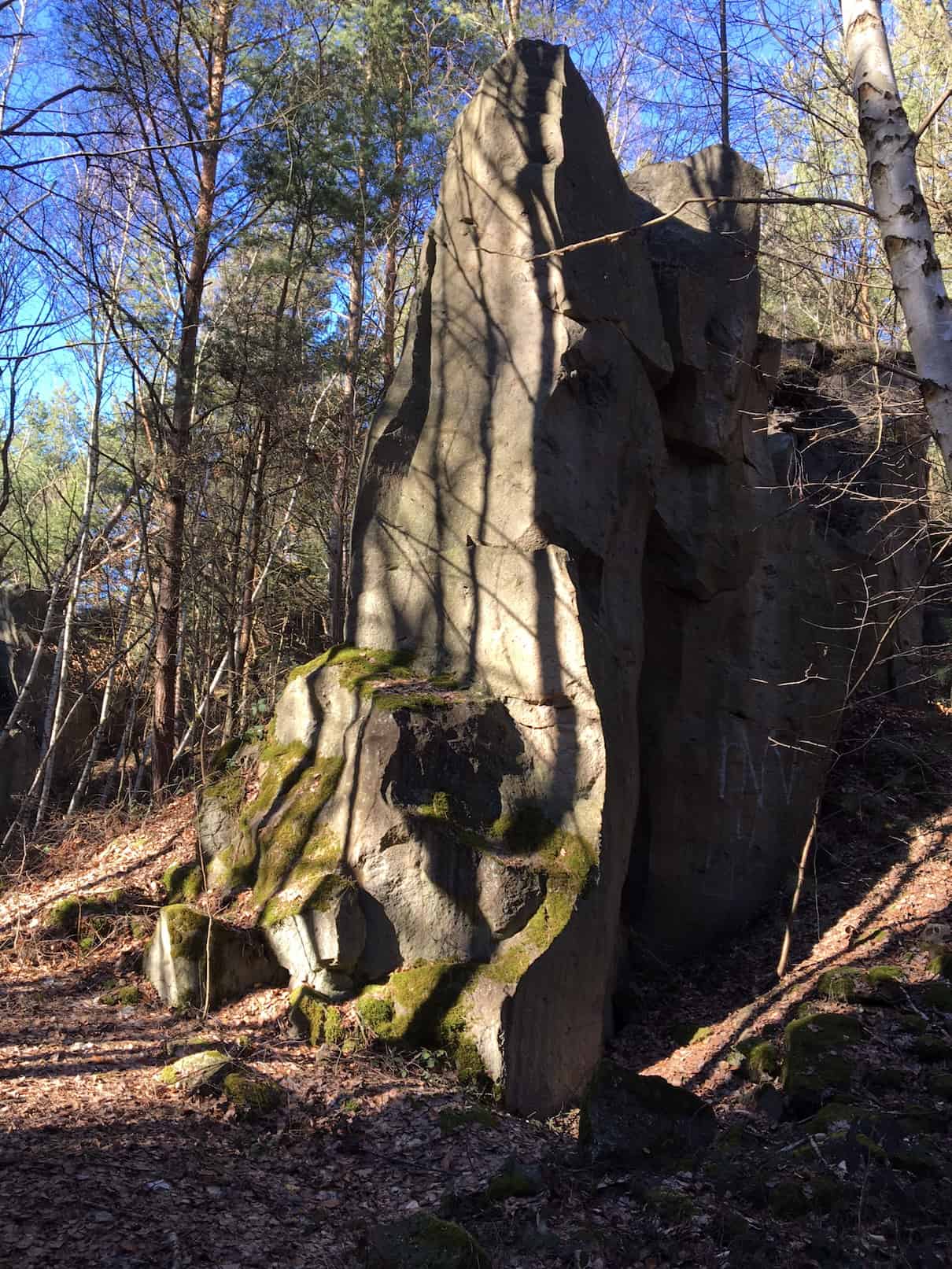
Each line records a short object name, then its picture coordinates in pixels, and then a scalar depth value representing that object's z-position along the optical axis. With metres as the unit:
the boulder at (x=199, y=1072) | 5.80
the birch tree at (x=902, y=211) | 4.50
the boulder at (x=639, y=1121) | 5.53
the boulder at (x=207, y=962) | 7.14
